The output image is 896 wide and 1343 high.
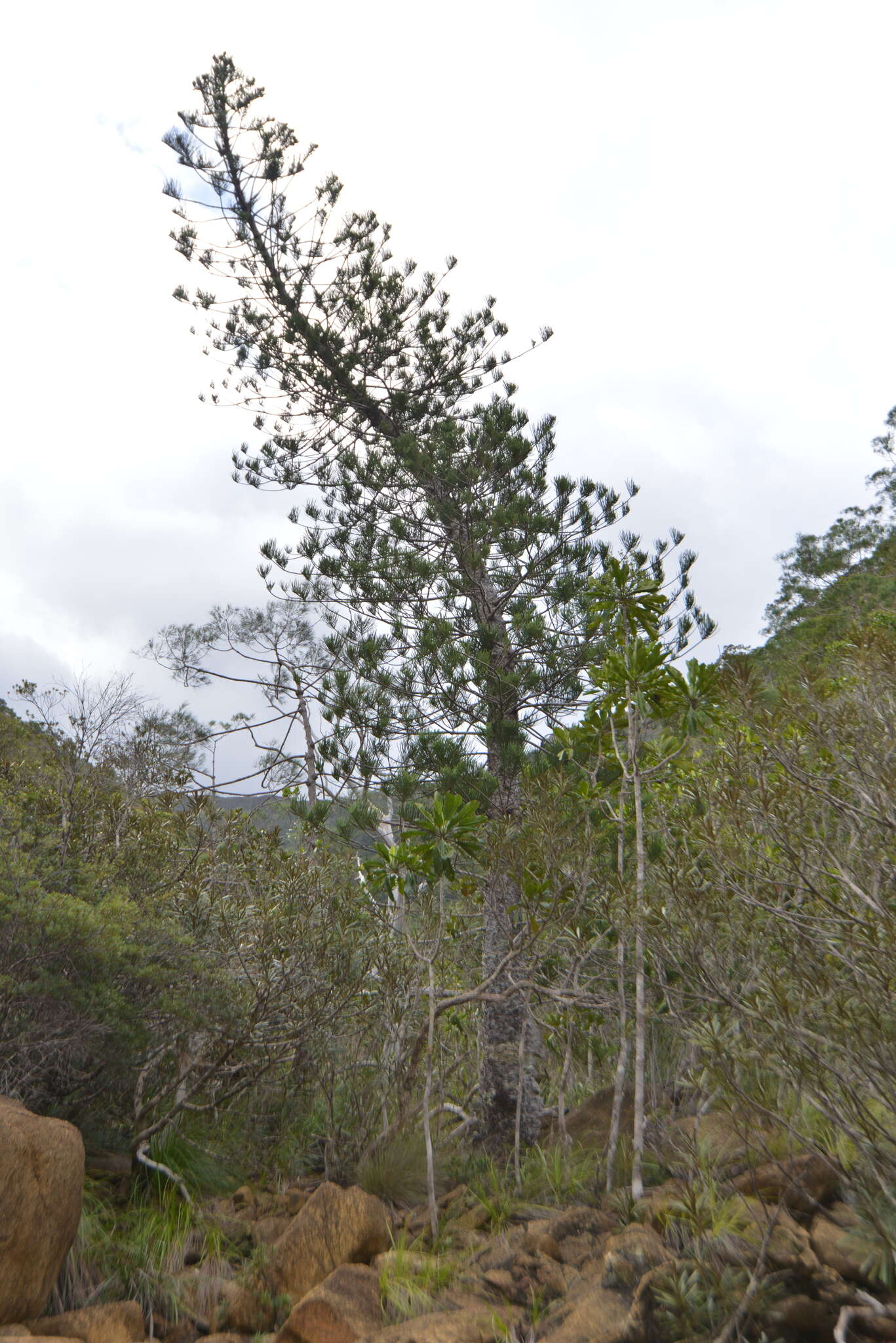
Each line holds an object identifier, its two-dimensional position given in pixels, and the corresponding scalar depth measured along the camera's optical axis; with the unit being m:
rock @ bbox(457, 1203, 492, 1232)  4.60
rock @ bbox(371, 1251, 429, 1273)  3.77
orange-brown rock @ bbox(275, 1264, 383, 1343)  3.26
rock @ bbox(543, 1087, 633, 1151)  5.94
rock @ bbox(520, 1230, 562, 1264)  3.82
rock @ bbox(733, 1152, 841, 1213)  3.46
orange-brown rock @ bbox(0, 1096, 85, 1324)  3.32
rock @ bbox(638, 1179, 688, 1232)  3.68
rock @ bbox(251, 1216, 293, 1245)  4.39
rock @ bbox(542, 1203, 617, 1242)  4.02
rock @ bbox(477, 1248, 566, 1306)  3.52
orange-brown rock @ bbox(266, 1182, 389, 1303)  3.88
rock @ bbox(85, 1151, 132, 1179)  4.79
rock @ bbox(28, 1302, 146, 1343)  3.32
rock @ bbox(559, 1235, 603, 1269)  3.78
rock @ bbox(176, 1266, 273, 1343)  3.63
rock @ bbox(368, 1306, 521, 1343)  3.03
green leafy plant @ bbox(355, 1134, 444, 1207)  5.16
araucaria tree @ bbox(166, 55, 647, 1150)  7.55
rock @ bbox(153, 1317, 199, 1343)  3.55
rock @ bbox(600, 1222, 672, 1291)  3.10
